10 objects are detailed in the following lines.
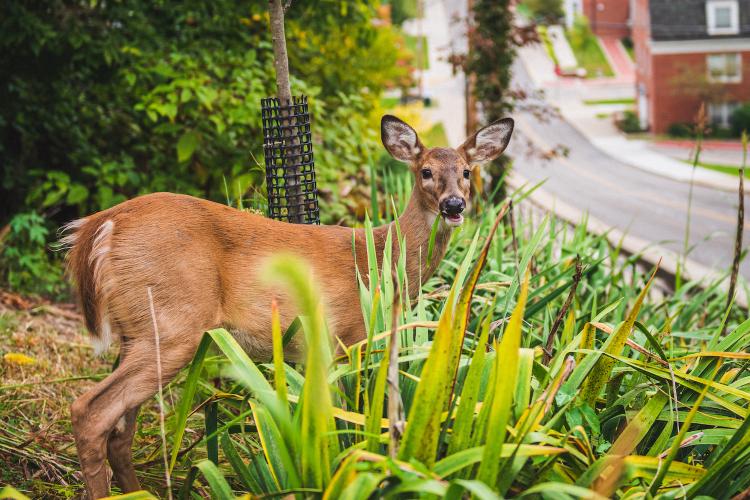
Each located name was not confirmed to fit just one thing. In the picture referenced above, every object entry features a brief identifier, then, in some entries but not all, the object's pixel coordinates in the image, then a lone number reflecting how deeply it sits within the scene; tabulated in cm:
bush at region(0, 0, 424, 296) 785
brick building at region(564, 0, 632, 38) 6084
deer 365
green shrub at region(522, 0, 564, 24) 4701
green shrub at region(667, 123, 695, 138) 4170
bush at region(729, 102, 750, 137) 3962
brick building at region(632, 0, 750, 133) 4166
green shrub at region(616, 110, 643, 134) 4338
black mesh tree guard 537
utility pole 1354
